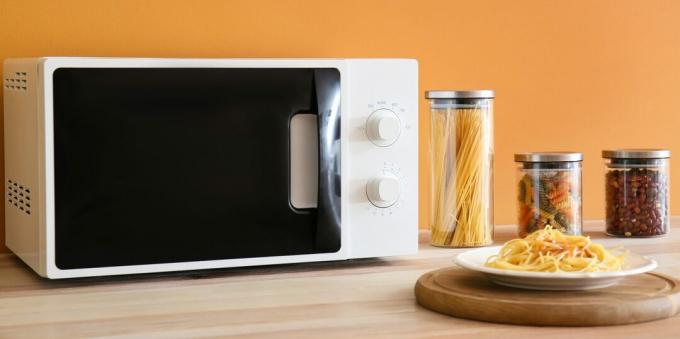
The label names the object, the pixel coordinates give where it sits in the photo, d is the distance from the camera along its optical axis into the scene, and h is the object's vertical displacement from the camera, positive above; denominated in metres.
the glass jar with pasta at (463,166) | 2.11 -0.01
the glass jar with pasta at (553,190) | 2.13 -0.05
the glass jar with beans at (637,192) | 2.18 -0.05
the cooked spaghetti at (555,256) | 1.69 -0.11
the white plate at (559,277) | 1.66 -0.12
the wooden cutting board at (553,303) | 1.62 -0.15
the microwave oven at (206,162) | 1.83 +0.00
